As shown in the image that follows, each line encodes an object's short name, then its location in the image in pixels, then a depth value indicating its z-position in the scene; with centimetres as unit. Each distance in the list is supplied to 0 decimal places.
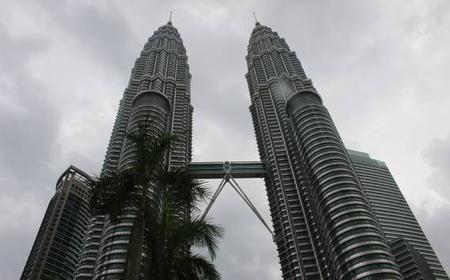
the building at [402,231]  13475
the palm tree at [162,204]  1414
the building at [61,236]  14138
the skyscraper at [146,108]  8619
